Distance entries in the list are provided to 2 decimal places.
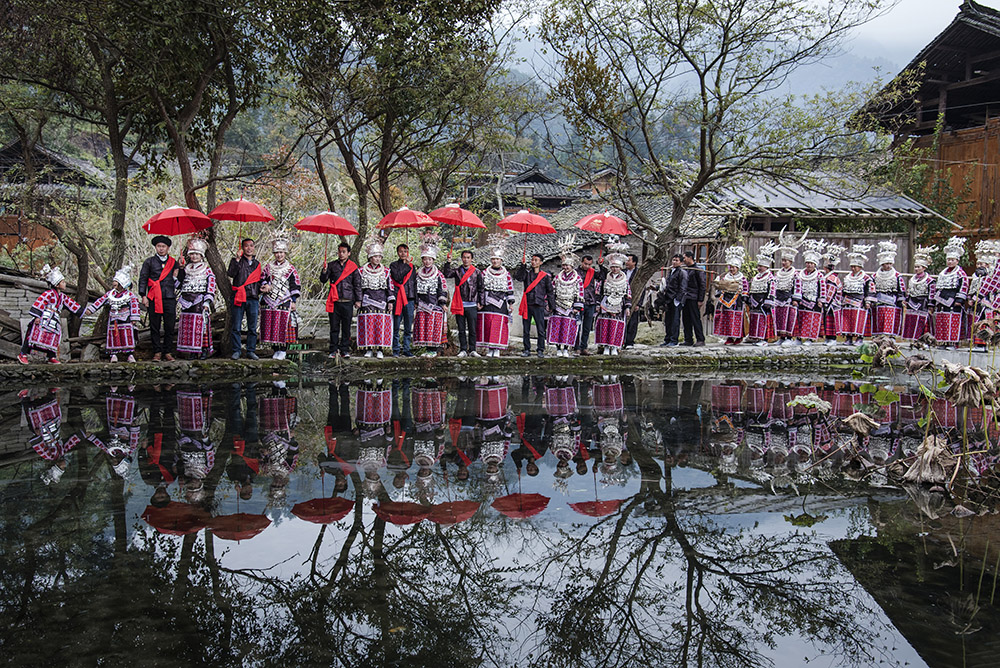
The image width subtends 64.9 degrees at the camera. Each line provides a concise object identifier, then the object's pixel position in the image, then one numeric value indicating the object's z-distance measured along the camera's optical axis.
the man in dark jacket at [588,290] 14.19
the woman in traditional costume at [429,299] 13.23
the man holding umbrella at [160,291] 11.91
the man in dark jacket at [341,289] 12.74
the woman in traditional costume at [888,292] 15.86
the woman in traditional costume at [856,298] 15.88
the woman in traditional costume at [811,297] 15.59
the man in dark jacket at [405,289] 13.16
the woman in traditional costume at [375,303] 12.96
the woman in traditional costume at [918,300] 16.00
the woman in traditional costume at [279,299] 12.73
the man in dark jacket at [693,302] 14.99
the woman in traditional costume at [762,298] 15.48
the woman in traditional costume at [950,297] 15.71
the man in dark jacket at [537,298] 13.91
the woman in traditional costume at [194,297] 12.09
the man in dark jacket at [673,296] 14.88
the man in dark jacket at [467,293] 13.41
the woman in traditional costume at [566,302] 14.09
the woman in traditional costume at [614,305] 14.27
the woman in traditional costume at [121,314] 11.86
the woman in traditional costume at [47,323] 11.49
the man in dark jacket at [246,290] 12.36
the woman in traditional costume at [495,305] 13.54
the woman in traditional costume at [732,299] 15.36
